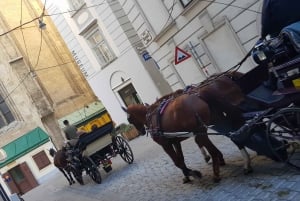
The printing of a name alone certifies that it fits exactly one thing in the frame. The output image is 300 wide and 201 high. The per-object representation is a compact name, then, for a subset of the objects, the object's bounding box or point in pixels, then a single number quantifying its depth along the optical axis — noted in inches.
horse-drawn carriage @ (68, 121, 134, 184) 518.9
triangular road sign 518.6
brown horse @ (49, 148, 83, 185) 587.4
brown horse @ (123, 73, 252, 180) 266.5
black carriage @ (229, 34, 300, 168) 212.1
